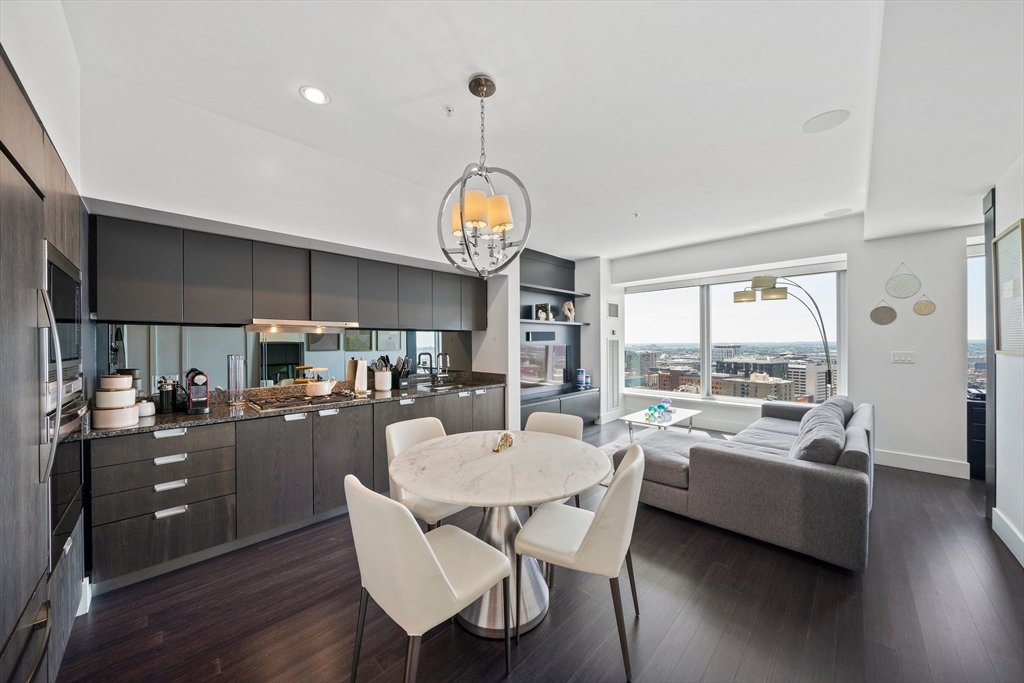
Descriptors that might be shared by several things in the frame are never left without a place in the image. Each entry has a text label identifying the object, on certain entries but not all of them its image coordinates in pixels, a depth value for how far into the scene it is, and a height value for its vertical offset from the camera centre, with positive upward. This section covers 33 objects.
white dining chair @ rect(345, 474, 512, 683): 1.20 -0.75
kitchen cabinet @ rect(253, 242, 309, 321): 2.76 +0.42
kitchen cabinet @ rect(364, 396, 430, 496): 3.08 -0.68
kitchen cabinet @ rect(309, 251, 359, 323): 3.03 +0.42
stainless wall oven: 1.31 -0.21
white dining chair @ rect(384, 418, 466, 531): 2.04 -0.65
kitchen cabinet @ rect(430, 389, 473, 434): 3.59 -0.68
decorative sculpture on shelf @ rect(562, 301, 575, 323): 6.09 +0.44
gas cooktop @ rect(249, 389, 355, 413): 2.72 -0.46
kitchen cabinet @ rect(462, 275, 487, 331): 4.26 +0.40
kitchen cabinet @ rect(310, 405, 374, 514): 2.77 -0.82
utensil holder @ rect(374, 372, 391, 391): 3.47 -0.38
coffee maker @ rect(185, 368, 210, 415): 2.42 -0.32
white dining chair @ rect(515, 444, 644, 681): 1.49 -0.83
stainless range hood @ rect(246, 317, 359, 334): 2.75 +0.10
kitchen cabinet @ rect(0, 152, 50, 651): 1.01 -0.16
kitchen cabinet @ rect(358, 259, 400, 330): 3.35 +0.39
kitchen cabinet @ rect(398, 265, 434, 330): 3.64 +0.39
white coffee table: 4.21 -0.90
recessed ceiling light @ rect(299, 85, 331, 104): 2.11 +1.34
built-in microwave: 1.37 +0.05
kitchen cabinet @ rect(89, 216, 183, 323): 2.20 +0.40
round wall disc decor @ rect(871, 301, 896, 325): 4.05 +0.25
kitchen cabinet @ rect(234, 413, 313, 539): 2.44 -0.86
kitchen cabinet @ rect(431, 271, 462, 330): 3.97 +0.39
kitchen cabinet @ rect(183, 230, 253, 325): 2.48 +0.40
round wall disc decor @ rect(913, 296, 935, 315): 3.84 +0.31
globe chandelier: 1.79 +0.57
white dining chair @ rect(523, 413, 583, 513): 2.63 -0.59
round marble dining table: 1.52 -0.59
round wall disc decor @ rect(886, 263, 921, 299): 3.93 +0.55
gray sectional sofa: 2.19 -0.94
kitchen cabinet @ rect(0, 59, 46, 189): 1.02 +0.61
